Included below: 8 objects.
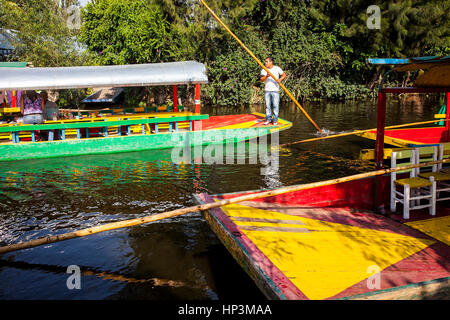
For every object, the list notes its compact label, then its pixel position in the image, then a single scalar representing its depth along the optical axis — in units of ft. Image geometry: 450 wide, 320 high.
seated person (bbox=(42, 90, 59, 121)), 40.88
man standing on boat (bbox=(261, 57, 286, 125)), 41.11
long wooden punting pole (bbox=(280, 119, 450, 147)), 44.38
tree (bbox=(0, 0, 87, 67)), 76.47
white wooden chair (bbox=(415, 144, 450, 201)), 20.36
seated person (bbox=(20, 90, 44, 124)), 37.99
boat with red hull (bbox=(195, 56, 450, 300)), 12.97
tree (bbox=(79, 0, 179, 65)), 74.18
